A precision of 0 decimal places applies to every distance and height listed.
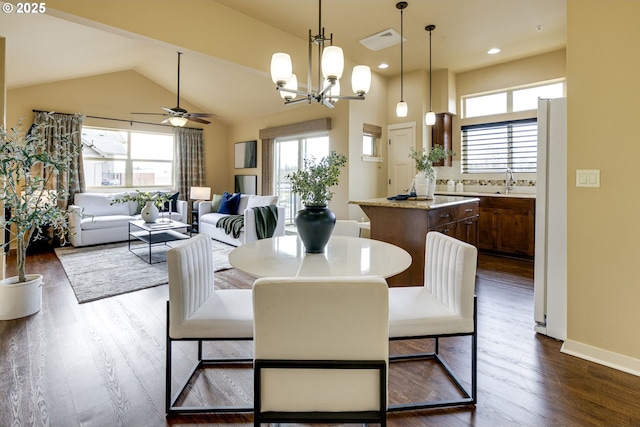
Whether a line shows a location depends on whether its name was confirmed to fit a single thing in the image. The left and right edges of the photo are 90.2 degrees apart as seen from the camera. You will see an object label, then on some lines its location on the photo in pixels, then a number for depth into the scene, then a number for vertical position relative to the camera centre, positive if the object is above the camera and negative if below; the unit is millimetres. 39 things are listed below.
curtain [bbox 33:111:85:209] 5504 +1011
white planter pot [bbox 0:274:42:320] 2615 -819
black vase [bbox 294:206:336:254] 1823 -156
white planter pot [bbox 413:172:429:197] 3615 +161
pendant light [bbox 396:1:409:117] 3439 +2090
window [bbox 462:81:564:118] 4801 +1589
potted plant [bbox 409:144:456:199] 3484 +266
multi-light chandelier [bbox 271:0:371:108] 2115 +894
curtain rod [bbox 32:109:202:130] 5526 +1607
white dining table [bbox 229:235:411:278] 1500 -327
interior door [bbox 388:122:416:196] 5512 +715
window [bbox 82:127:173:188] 6262 +864
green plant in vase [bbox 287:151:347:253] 1801 +4
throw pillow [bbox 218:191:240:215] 6293 -114
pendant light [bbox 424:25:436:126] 3939 +1073
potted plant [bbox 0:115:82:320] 2488 -46
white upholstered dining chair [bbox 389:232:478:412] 1552 -569
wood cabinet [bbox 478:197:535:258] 4375 -398
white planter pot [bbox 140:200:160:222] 4918 -190
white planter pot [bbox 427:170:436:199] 3602 +139
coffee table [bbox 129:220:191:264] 4578 -537
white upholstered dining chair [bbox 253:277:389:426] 1001 -488
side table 6739 -465
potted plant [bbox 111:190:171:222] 4924 -68
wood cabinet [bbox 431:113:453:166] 5512 +1159
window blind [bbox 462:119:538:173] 4945 +837
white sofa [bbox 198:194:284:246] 4861 -371
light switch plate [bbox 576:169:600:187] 1992 +126
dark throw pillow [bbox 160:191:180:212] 6532 -90
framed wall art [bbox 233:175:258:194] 7316 +364
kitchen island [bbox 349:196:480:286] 2963 -236
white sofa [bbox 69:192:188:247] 5262 -332
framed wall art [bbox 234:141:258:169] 7297 +1058
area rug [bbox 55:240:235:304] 3353 -870
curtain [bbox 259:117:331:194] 5844 +1250
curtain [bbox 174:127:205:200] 7259 +944
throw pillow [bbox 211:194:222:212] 6625 -77
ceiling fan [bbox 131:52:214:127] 4904 +1325
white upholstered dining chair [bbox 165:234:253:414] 1486 -558
